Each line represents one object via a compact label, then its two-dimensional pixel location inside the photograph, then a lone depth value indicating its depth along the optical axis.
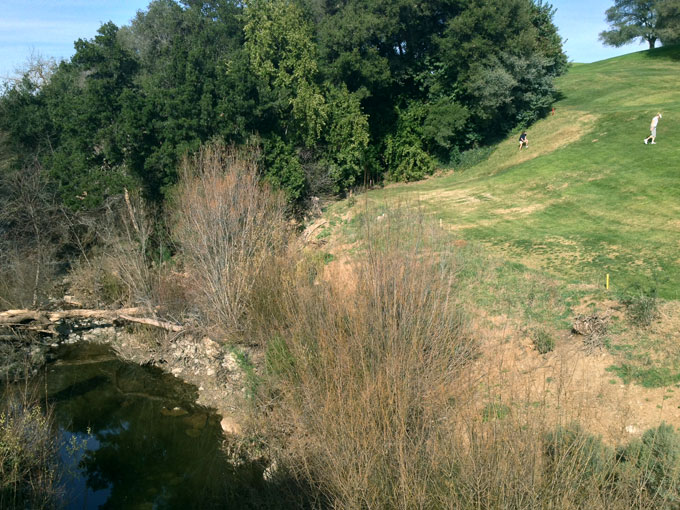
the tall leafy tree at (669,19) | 40.75
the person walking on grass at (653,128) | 22.45
